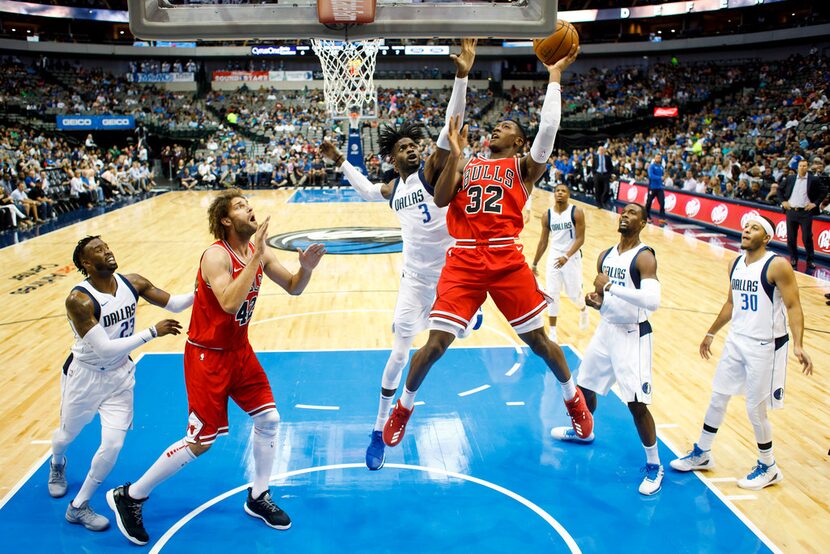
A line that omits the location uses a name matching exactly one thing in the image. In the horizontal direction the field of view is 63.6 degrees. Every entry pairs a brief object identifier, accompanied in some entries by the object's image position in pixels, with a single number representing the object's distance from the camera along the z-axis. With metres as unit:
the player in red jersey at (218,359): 3.78
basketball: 4.55
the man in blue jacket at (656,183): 16.06
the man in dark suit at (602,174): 18.83
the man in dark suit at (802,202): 10.71
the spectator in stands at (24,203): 16.41
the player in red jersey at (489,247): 4.28
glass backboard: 4.21
